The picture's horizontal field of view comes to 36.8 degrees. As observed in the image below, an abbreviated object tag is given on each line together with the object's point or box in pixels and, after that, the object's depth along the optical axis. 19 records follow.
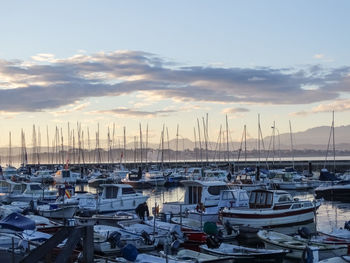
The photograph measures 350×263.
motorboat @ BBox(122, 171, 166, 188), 73.88
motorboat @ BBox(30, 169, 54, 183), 79.71
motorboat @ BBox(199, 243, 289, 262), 19.61
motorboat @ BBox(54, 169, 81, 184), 74.25
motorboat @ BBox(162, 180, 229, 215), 33.75
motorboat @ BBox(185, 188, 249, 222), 30.47
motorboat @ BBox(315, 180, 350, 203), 54.77
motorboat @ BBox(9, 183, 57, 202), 44.47
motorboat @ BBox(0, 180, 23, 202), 46.62
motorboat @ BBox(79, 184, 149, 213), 37.34
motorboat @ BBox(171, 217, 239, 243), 24.97
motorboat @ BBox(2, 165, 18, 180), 86.23
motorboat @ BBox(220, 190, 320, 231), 29.53
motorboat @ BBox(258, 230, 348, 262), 20.66
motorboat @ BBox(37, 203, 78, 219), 34.56
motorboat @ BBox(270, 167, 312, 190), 65.12
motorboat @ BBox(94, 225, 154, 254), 22.17
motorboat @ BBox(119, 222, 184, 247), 23.52
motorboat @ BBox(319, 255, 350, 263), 18.16
